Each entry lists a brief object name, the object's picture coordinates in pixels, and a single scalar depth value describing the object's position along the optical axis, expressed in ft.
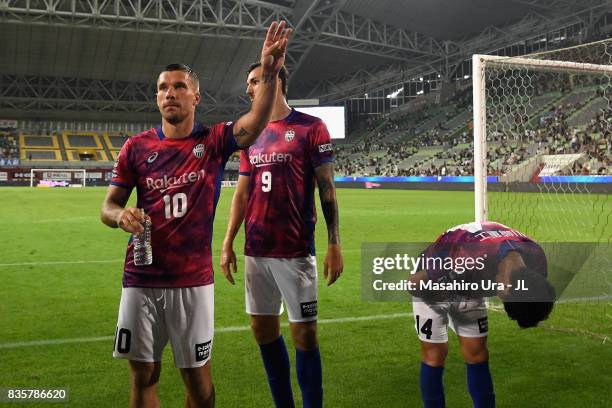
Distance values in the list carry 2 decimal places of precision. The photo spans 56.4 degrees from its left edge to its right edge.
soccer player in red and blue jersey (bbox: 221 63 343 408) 10.80
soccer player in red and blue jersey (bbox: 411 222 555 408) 9.29
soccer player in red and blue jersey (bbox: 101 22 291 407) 8.82
